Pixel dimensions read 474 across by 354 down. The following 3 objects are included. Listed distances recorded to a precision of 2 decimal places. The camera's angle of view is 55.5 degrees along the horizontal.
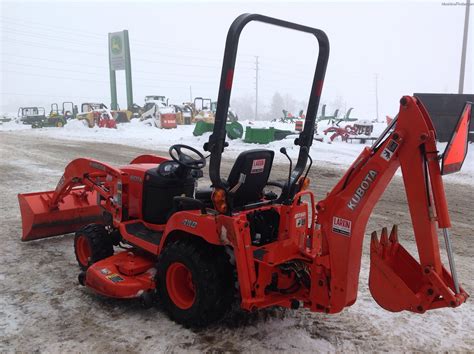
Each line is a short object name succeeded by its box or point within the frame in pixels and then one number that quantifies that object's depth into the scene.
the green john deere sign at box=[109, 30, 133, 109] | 40.75
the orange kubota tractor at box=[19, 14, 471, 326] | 2.74
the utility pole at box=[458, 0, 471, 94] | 22.62
